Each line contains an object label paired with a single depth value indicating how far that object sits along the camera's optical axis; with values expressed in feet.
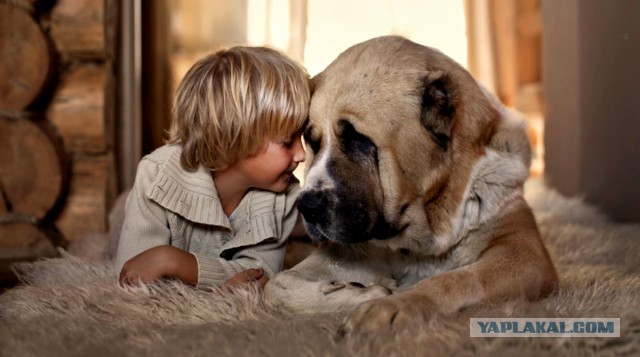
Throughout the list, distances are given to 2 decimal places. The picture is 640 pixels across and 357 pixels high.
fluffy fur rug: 5.25
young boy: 6.22
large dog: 5.95
